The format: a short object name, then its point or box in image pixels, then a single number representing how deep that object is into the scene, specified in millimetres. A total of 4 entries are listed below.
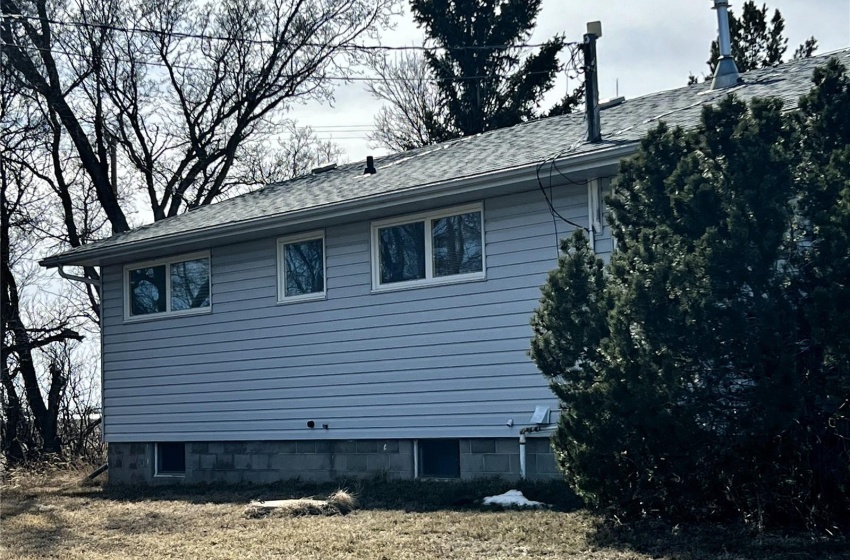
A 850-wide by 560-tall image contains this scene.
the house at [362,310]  11539
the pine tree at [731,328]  7164
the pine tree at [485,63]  27719
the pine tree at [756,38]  23906
